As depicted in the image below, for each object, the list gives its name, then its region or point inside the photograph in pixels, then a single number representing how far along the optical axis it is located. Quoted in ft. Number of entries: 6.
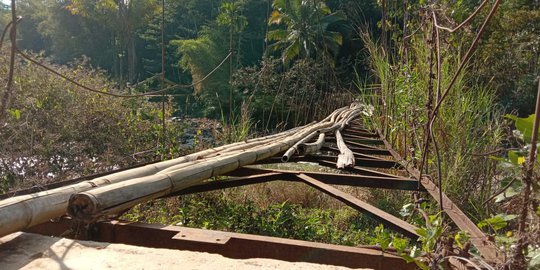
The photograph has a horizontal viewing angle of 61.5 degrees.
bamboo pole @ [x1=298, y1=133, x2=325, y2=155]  13.97
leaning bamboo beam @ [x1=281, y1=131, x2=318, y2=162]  11.96
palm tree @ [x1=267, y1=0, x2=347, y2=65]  84.74
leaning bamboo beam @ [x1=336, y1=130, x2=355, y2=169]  11.60
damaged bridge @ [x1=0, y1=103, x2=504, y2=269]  5.91
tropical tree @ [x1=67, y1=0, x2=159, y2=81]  107.05
